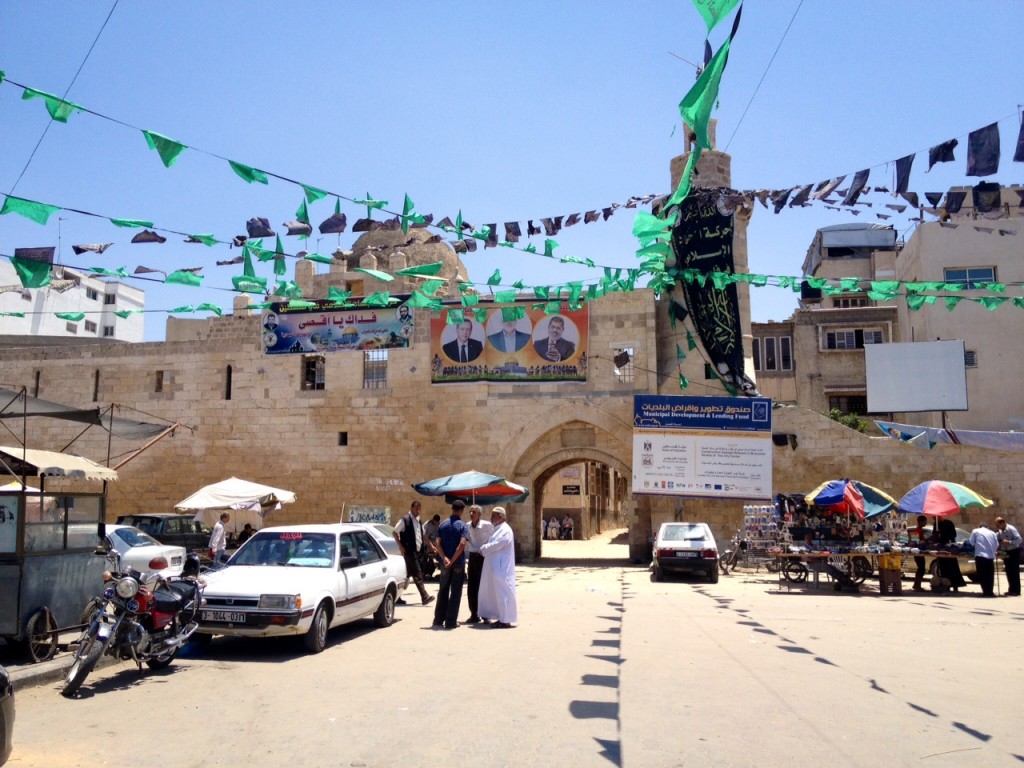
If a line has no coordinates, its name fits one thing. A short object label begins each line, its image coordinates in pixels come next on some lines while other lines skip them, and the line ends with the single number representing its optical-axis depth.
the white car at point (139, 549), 13.17
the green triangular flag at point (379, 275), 12.27
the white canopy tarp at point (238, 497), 17.05
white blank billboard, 24.70
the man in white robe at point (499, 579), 10.05
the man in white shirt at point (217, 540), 16.30
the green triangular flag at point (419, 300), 14.66
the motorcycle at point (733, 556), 18.56
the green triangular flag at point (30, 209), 8.40
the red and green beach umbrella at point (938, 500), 14.55
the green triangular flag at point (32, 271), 9.66
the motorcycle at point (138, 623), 6.41
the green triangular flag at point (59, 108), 7.57
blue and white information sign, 18.92
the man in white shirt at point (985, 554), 13.66
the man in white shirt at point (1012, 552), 13.98
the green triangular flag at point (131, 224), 10.01
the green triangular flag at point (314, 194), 10.02
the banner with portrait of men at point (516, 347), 21.33
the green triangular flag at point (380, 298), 16.05
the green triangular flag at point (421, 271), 14.42
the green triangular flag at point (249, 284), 12.65
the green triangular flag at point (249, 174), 8.98
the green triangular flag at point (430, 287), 14.86
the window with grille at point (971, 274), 27.47
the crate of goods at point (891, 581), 14.34
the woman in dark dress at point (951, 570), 14.57
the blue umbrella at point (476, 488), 16.73
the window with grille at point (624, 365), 20.98
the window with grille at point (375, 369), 22.55
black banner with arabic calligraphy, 20.42
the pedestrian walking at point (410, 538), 13.30
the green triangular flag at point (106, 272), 11.55
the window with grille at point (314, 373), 23.34
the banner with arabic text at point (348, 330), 22.28
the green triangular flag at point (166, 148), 8.37
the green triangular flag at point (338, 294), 16.09
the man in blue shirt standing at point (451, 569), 9.96
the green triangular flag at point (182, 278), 12.91
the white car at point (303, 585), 7.74
